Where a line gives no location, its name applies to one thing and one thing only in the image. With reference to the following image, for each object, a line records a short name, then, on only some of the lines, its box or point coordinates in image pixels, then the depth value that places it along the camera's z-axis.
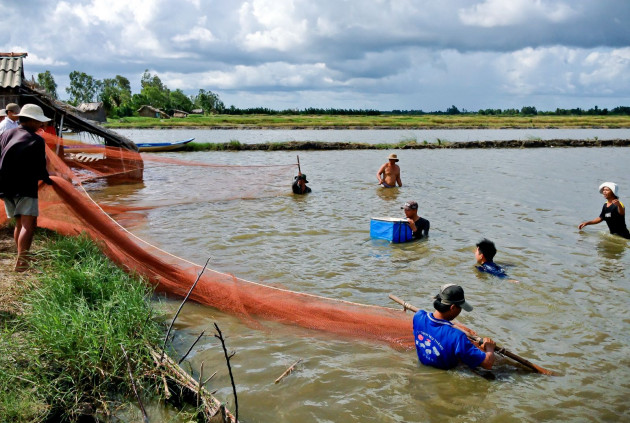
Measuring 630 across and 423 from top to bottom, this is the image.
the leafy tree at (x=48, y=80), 81.18
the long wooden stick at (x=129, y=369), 3.48
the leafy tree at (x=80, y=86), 90.88
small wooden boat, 24.64
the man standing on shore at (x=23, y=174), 5.55
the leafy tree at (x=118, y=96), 73.04
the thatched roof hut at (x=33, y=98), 11.05
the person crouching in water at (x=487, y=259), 7.14
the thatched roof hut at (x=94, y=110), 50.72
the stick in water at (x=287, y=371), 4.30
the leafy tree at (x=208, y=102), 101.38
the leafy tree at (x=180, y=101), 94.78
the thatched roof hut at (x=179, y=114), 84.50
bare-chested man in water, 15.20
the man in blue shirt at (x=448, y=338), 4.19
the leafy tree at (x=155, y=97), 88.44
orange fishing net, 4.95
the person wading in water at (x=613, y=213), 9.23
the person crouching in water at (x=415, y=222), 8.88
